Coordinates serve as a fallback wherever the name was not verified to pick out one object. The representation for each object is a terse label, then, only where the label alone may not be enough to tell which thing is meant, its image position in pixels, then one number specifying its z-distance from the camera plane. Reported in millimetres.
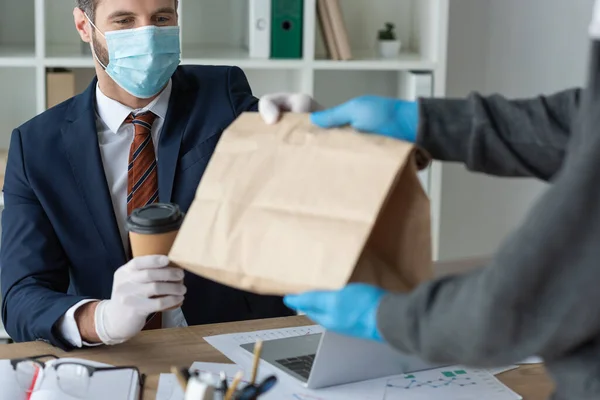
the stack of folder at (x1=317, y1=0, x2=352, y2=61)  3254
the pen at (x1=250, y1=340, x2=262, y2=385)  1673
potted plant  3360
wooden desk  2156
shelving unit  3227
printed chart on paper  2106
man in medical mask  2436
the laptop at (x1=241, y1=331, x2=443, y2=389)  2047
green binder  3225
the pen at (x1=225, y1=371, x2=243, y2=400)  1589
